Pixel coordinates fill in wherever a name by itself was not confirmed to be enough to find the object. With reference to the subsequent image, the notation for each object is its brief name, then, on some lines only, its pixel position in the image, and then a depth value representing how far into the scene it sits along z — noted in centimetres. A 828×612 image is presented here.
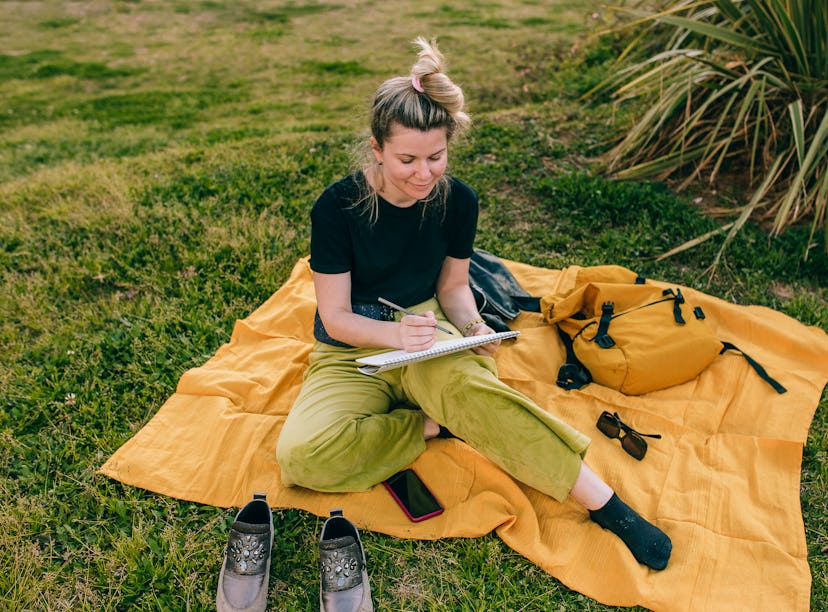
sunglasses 302
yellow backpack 331
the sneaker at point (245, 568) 235
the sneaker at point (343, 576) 235
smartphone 276
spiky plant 440
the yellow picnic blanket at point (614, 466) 251
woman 252
